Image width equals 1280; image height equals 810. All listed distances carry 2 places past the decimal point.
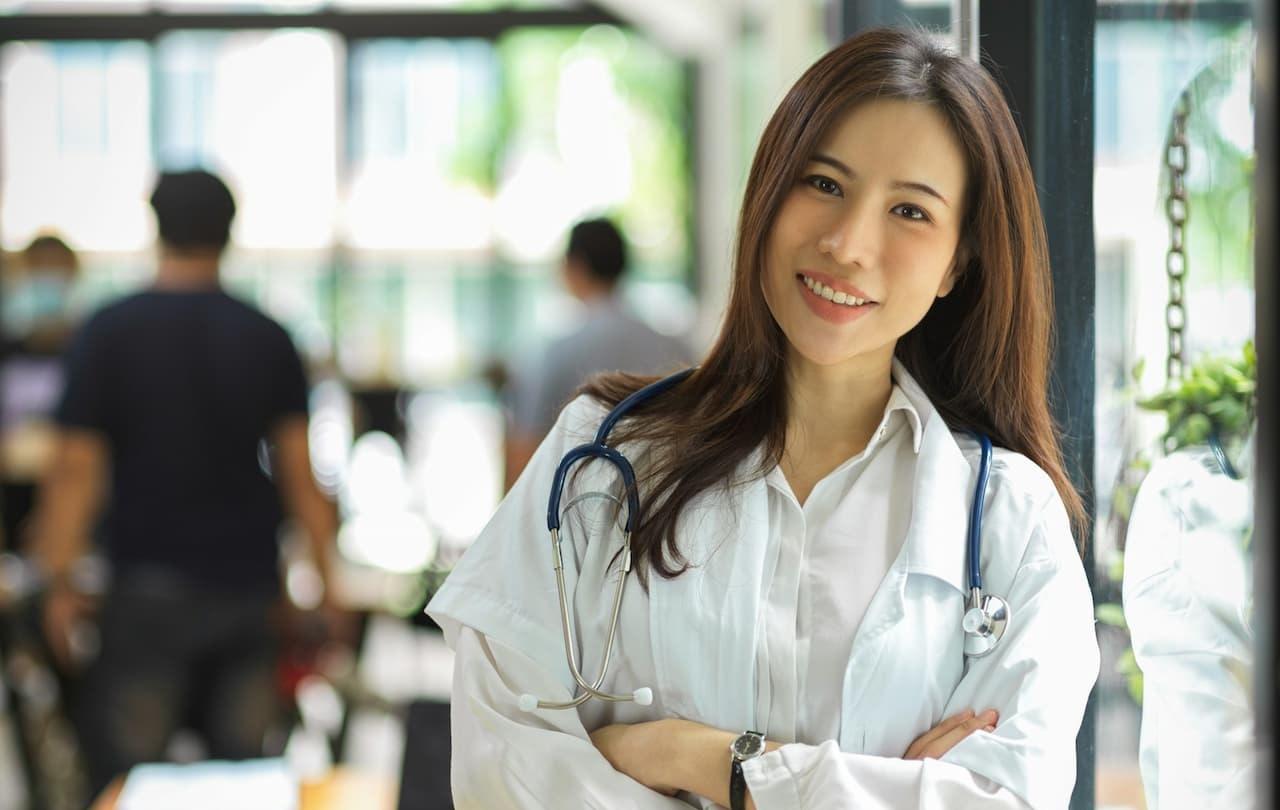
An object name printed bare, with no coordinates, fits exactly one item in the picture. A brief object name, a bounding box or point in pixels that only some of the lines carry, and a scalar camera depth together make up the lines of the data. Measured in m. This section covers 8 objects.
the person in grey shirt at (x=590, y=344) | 3.98
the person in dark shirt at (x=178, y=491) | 3.45
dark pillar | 2.15
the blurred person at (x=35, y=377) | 6.17
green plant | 1.83
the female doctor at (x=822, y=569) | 1.87
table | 2.76
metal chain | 1.98
